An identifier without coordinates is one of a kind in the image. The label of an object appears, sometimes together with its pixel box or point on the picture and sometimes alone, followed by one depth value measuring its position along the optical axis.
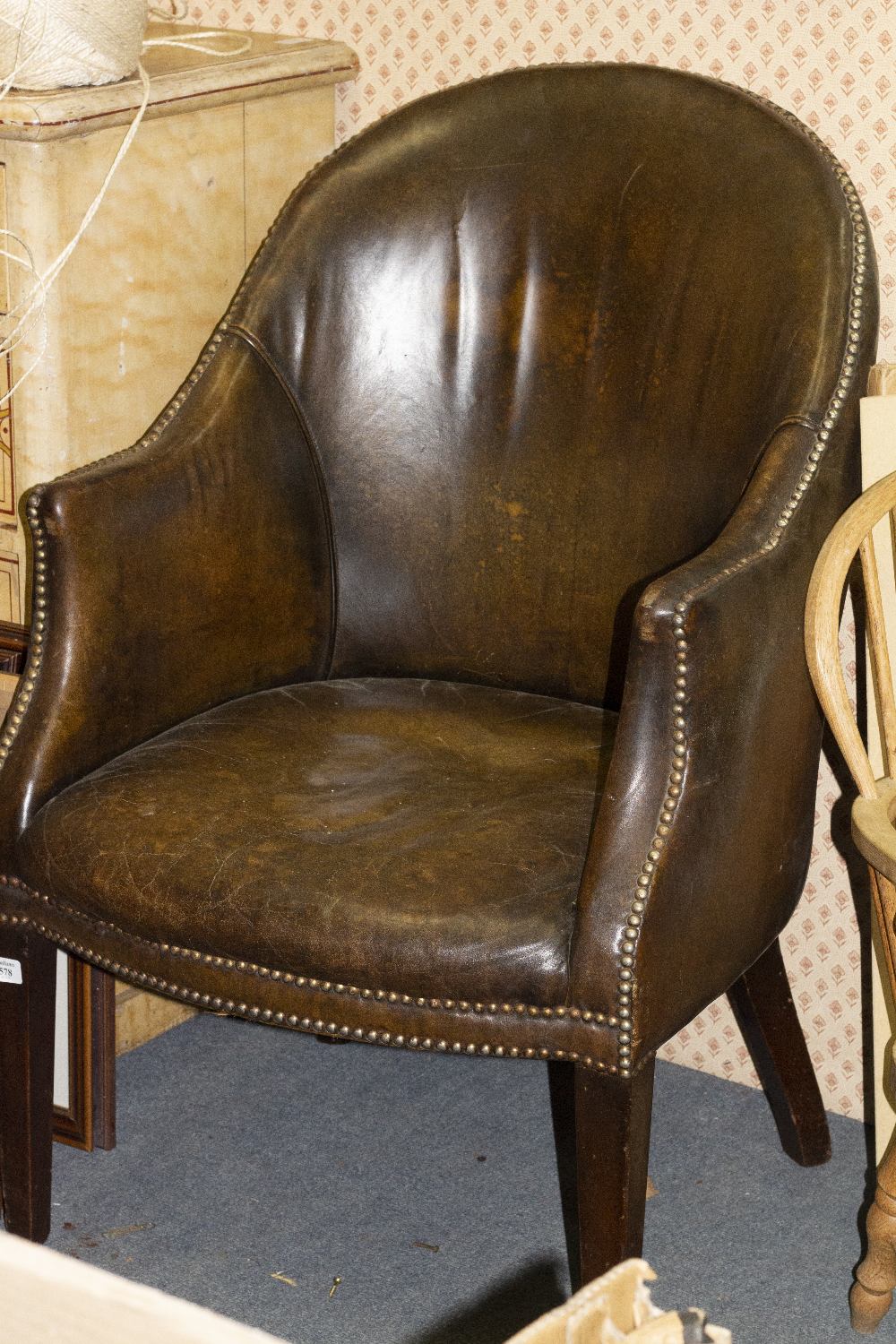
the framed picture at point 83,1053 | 3.38
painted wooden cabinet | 3.33
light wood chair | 3.00
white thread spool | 3.27
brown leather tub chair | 2.97
